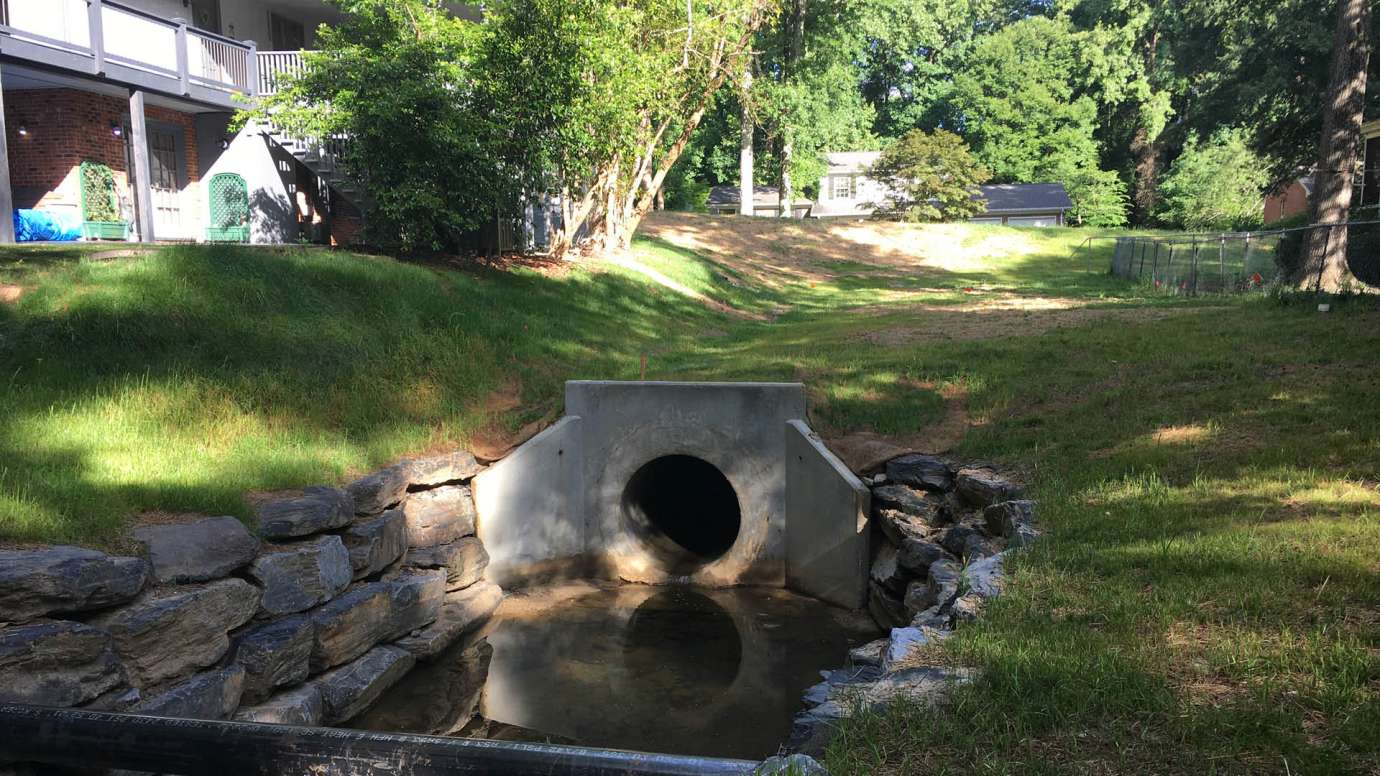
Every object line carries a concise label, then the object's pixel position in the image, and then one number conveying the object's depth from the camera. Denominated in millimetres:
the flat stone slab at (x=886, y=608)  9820
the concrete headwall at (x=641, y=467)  11469
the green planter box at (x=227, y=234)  20766
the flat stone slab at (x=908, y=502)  10305
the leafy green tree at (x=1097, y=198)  56812
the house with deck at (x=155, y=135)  17641
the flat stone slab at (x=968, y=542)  8146
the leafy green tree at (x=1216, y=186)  41906
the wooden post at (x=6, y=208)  15289
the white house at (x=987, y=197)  56562
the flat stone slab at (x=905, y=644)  5477
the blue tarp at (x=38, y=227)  18297
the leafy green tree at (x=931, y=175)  43344
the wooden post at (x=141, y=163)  18312
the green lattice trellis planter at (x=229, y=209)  20734
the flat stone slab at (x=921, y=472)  10508
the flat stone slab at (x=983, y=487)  8891
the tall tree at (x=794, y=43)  41594
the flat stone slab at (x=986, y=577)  6290
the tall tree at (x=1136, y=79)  53625
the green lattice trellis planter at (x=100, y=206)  19062
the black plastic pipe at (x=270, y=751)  3779
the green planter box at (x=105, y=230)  19031
